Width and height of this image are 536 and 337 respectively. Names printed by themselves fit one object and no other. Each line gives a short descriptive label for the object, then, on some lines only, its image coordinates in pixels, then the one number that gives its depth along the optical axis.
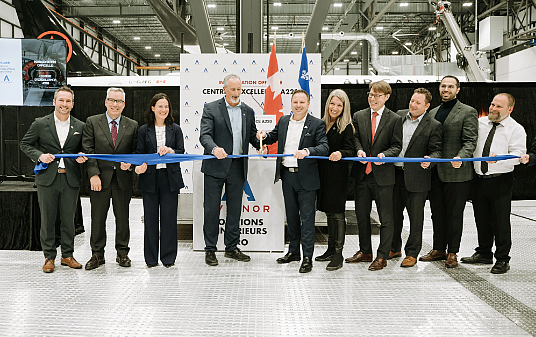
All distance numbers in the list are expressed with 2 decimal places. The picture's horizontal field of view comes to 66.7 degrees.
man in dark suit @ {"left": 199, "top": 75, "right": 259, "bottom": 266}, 3.96
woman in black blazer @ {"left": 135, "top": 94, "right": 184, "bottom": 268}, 3.83
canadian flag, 4.95
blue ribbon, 3.67
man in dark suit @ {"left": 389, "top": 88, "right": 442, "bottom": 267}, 3.83
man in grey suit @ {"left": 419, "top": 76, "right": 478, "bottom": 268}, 3.83
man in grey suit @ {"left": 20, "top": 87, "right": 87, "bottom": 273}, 3.70
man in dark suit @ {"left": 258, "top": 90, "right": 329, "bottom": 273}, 3.76
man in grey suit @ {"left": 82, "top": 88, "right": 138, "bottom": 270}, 3.77
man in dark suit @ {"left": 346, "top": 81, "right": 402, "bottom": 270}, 3.78
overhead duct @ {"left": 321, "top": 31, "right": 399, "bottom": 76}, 14.27
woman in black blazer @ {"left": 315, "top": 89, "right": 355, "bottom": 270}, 3.77
